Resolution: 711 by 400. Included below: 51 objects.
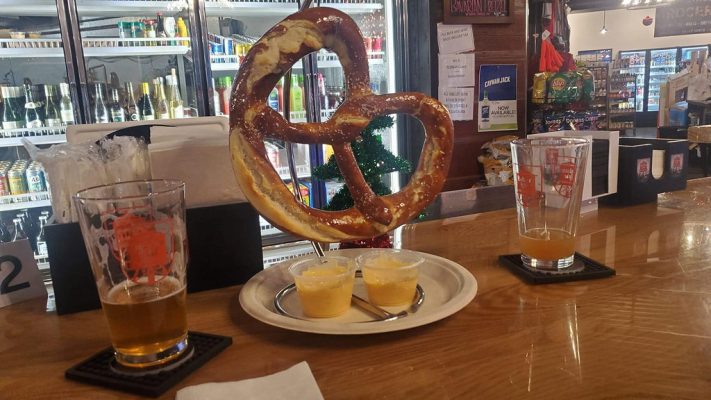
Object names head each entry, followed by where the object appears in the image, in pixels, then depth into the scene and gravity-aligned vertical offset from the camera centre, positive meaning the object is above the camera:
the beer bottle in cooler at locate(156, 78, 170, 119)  3.02 +0.11
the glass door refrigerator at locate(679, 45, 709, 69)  9.33 +0.77
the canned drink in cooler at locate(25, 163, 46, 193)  2.79 -0.26
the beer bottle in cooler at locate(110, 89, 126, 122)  2.92 +0.10
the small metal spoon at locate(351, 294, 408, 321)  0.74 -0.29
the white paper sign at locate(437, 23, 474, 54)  3.05 +0.41
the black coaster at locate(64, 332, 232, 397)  0.59 -0.29
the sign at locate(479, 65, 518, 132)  3.23 +0.05
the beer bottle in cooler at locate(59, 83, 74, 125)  2.88 +0.13
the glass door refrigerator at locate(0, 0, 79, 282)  2.53 +0.16
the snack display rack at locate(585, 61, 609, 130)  3.50 +0.07
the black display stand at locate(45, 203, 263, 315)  0.80 -0.22
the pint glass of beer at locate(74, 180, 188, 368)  0.62 -0.17
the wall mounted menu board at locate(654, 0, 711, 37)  7.47 +1.14
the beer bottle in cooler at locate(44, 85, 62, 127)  2.84 +0.10
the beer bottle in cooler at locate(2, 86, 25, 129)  2.78 +0.13
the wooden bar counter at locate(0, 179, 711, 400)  0.59 -0.31
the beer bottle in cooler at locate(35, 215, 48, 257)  2.81 -0.62
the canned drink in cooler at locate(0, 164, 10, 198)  2.74 -0.27
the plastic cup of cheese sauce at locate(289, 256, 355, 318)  0.75 -0.25
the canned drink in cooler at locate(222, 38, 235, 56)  2.96 +0.42
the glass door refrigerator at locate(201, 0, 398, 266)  2.94 +0.32
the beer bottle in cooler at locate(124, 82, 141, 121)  2.98 +0.12
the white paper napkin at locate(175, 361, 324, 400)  0.55 -0.29
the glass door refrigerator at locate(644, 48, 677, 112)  9.84 +0.51
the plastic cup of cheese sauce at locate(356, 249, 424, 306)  0.79 -0.25
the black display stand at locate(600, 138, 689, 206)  1.41 -0.20
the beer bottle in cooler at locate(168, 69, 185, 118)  3.01 +0.12
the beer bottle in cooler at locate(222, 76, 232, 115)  3.07 +0.17
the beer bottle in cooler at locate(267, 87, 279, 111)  3.24 +0.11
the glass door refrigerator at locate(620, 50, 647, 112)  10.04 +0.58
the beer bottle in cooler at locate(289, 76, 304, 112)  3.24 +0.11
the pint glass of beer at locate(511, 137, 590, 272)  0.92 -0.16
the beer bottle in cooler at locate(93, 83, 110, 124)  2.85 +0.12
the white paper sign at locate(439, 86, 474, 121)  3.17 +0.04
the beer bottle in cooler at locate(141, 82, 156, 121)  3.02 +0.12
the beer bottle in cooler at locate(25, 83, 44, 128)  2.81 +0.11
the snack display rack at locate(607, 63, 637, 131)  5.62 -0.05
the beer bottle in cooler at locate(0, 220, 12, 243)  2.82 -0.54
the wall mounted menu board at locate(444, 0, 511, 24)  3.01 +0.56
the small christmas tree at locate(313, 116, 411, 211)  1.09 -0.11
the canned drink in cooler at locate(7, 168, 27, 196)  2.74 -0.26
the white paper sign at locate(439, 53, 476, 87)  3.10 +0.23
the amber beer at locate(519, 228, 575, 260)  0.92 -0.25
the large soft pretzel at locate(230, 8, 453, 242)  0.75 -0.02
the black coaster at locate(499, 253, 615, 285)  0.89 -0.29
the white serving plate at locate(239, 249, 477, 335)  0.69 -0.28
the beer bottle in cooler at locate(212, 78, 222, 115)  3.06 +0.14
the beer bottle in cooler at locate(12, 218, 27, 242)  2.86 -0.53
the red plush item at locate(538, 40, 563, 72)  3.36 +0.27
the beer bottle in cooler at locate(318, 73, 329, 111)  3.25 +0.13
